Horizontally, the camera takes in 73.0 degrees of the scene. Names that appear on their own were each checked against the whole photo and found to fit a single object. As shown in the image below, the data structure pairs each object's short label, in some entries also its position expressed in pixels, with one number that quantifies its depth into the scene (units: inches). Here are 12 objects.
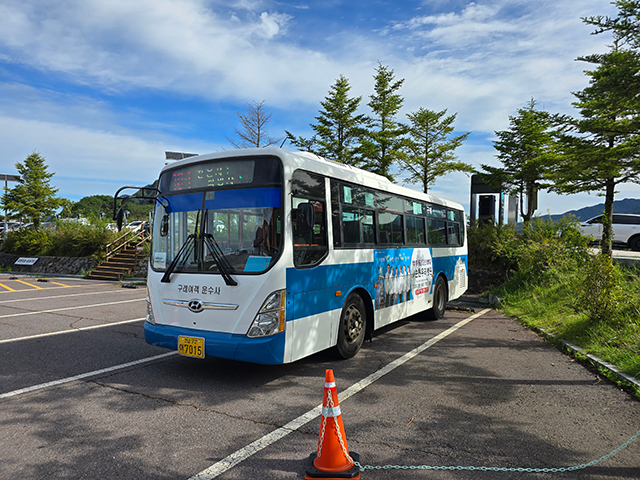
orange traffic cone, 123.4
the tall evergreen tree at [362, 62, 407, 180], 1043.3
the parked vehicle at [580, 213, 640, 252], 842.8
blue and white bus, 197.8
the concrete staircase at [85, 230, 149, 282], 835.4
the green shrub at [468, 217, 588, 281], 494.6
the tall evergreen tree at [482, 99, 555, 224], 898.1
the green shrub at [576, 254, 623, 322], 298.9
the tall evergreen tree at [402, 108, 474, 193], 1040.8
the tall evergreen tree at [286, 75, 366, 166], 1072.2
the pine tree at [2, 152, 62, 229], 1360.7
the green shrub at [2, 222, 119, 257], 952.9
